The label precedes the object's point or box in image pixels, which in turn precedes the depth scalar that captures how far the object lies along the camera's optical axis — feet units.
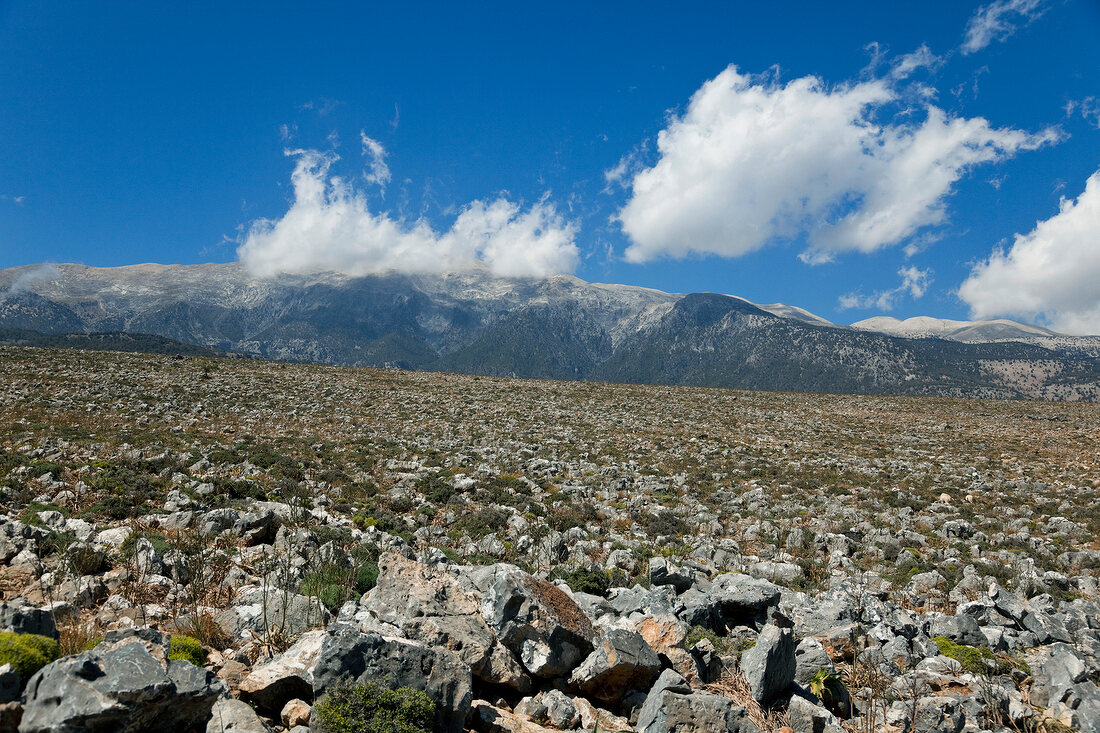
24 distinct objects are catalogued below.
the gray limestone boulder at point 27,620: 12.66
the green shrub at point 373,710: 12.84
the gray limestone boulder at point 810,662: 20.02
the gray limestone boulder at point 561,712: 16.34
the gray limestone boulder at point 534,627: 17.88
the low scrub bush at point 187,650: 14.90
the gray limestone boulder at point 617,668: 17.15
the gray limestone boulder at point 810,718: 16.88
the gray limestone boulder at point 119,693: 10.31
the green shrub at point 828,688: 19.18
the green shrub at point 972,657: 20.65
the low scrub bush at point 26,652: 11.28
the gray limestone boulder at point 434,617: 17.07
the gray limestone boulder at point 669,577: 27.86
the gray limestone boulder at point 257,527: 29.63
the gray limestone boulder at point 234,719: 12.46
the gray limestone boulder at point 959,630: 23.24
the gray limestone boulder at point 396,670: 13.80
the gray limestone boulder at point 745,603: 23.99
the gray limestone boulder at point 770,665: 17.65
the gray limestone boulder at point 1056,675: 18.86
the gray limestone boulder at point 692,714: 15.23
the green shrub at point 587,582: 28.60
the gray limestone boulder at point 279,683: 13.97
